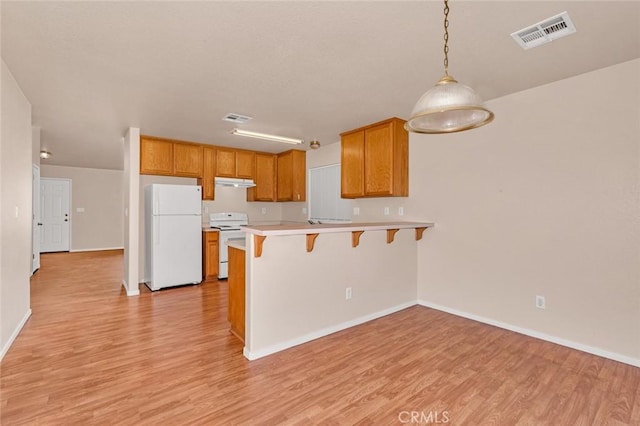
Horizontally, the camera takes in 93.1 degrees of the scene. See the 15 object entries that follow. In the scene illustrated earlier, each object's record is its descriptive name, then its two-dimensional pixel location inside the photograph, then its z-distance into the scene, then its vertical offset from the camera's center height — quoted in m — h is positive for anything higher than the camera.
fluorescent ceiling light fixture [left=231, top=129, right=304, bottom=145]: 4.33 +1.15
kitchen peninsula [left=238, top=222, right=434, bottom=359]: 2.57 -0.66
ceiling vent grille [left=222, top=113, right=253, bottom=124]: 3.87 +1.24
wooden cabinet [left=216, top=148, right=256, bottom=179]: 5.68 +0.96
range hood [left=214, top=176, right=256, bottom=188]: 5.59 +0.58
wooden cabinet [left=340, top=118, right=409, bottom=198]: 4.02 +0.73
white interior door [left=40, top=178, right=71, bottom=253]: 8.14 -0.04
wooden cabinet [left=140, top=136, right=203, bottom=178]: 4.88 +0.93
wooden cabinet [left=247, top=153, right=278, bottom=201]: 6.14 +0.70
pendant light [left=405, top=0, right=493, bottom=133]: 1.53 +0.58
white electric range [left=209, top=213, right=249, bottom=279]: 5.32 -0.26
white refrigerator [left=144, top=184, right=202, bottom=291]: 4.60 -0.36
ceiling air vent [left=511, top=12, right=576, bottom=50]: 1.97 +1.25
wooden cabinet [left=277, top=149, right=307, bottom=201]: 5.99 +0.77
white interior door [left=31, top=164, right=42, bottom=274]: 5.70 -0.18
